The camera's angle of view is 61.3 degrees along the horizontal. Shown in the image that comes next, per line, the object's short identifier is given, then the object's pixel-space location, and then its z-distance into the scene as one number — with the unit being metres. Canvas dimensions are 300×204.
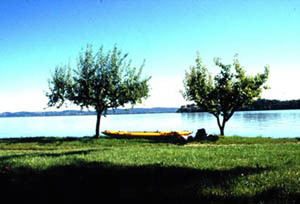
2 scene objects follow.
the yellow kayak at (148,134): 29.14
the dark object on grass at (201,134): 27.98
